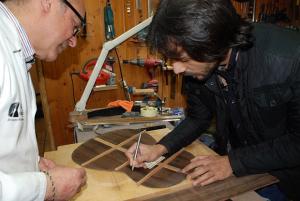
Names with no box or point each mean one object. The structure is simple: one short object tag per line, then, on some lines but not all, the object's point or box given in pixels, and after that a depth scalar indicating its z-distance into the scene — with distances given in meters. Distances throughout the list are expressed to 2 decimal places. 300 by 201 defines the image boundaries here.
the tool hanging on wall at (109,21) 2.41
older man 0.81
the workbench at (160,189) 1.01
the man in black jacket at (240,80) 0.93
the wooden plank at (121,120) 1.76
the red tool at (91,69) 2.36
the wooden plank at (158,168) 1.09
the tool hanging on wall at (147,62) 2.47
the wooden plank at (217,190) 1.01
